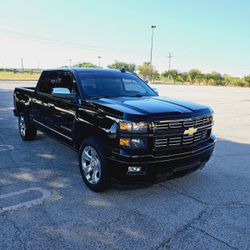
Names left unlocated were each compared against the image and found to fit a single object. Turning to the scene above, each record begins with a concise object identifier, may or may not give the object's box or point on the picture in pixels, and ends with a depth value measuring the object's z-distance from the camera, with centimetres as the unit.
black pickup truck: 339
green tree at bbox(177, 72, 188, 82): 7924
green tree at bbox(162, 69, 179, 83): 8036
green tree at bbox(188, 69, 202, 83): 7988
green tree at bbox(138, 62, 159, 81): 5810
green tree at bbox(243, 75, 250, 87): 6961
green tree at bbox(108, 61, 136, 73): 9392
